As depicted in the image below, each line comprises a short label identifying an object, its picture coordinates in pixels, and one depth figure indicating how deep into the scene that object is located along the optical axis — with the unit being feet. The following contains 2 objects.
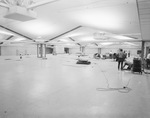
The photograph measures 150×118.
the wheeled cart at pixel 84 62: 36.07
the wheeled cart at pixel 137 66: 21.53
